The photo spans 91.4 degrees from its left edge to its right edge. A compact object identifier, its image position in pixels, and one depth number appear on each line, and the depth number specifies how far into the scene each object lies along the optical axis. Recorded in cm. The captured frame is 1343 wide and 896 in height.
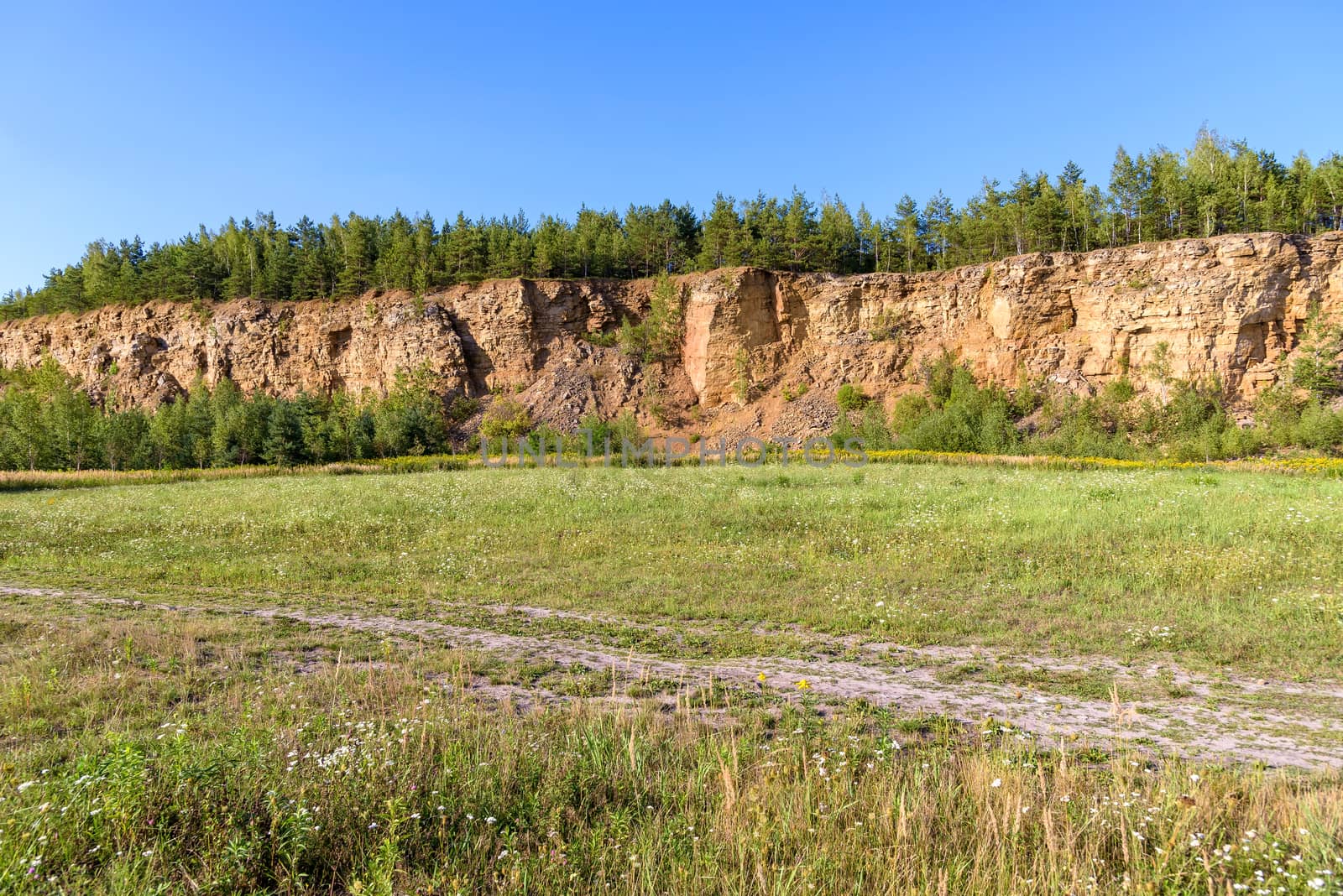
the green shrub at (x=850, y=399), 5503
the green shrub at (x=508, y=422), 5647
